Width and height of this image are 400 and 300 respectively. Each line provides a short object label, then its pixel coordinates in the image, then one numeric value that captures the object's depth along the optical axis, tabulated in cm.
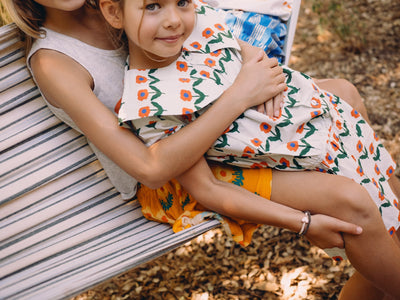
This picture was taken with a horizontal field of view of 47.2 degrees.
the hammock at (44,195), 176
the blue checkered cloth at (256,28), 207
